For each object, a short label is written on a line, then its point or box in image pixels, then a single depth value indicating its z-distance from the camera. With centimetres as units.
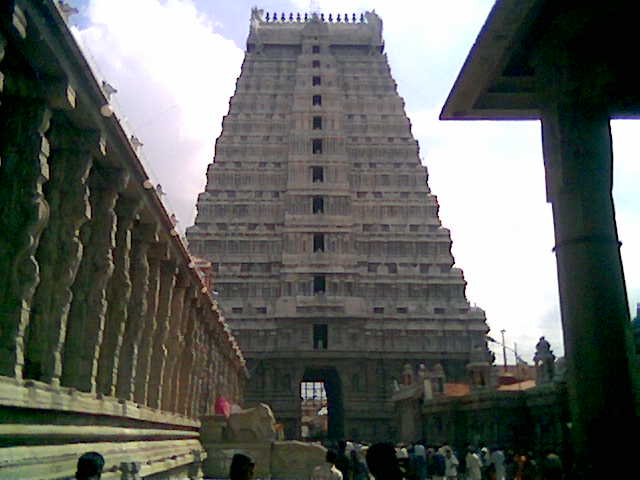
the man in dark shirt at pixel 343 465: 1285
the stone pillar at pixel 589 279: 602
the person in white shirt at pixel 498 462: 2344
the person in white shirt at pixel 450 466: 2572
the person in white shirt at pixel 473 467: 2456
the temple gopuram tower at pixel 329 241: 5675
